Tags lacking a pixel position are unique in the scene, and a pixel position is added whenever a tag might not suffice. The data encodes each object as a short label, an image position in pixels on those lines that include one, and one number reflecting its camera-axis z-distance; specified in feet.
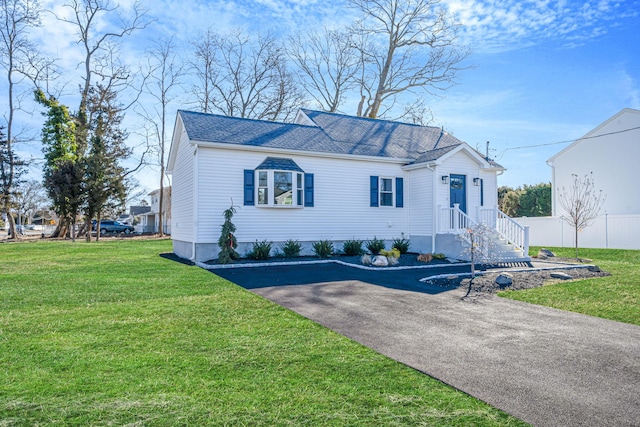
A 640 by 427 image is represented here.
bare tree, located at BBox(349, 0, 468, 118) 88.48
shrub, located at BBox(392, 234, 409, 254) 49.60
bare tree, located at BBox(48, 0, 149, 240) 99.04
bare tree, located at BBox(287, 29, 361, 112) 100.12
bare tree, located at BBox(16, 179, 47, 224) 179.85
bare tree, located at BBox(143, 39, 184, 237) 108.88
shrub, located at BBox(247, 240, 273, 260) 42.39
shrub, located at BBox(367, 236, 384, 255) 48.93
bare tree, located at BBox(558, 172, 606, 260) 67.87
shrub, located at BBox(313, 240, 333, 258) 44.96
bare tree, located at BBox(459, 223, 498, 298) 30.08
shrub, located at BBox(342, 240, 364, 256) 47.09
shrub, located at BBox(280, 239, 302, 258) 44.37
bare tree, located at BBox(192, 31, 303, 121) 104.01
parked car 139.23
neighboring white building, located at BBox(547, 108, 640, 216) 66.28
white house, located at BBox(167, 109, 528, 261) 43.01
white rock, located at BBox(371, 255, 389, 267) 38.22
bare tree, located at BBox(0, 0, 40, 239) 89.20
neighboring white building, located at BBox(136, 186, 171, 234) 149.08
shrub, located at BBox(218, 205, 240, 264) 39.55
